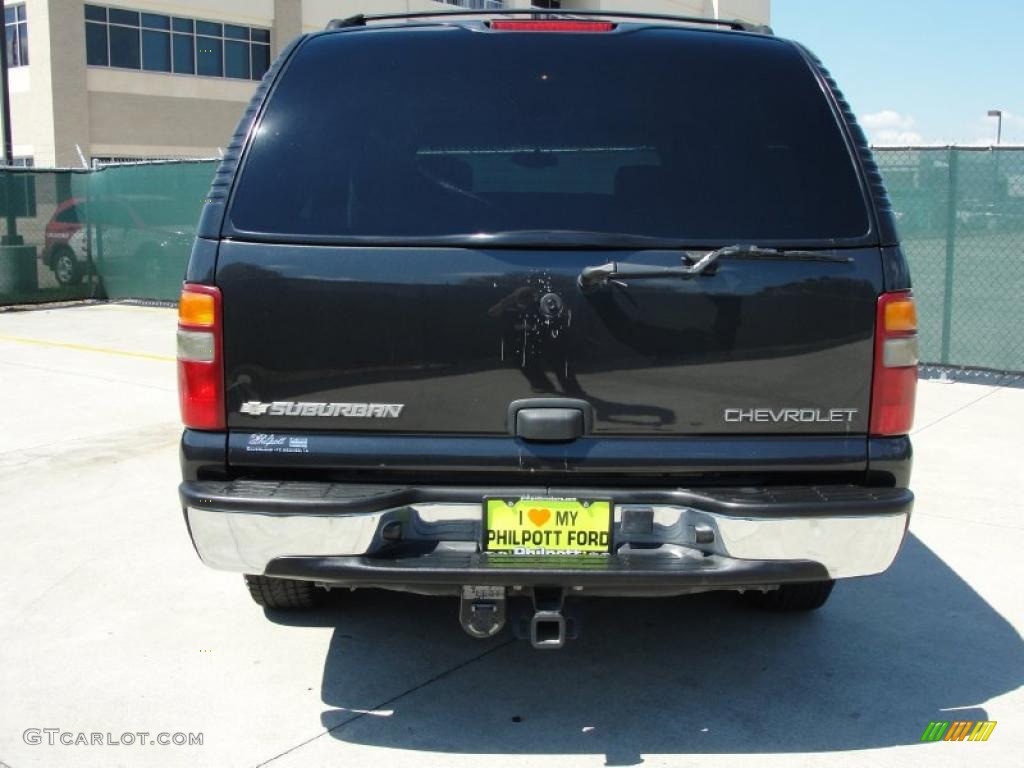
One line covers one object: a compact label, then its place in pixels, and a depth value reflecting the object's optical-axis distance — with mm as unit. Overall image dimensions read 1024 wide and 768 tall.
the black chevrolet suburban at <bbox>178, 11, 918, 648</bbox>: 3049
